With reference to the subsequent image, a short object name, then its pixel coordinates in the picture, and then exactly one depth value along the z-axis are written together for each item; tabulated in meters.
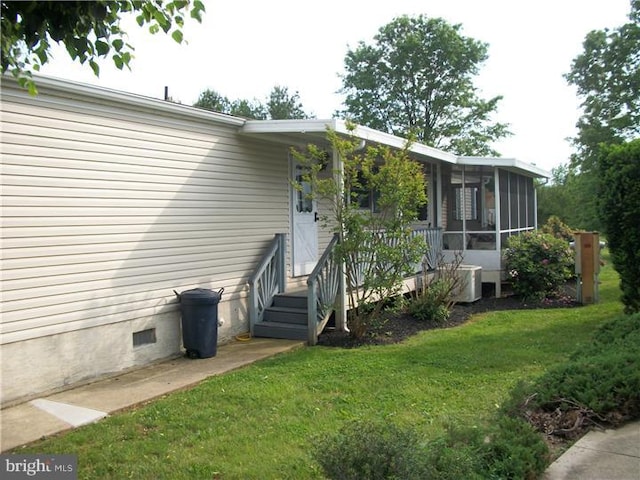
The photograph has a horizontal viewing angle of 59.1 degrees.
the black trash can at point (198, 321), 7.06
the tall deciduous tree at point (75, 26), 3.30
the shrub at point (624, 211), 7.73
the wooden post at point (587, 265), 11.14
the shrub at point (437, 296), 9.58
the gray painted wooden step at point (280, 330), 8.05
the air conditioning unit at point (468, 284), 11.19
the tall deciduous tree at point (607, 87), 26.86
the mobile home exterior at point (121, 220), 5.50
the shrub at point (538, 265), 11.59
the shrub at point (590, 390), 4.07
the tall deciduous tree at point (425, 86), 32.19
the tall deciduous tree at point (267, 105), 43.97
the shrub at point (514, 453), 3.11
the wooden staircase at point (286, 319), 8.12
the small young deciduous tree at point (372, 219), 7.79
